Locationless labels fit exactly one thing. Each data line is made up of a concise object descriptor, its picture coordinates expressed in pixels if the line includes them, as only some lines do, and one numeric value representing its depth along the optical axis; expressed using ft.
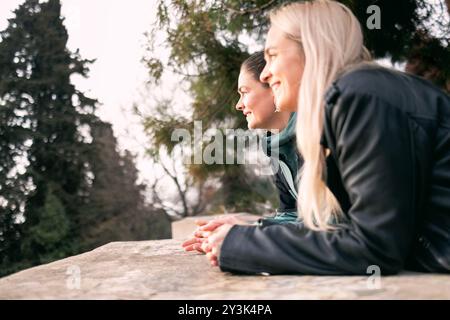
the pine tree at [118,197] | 53.16
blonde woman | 3.72
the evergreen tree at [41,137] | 46.24
